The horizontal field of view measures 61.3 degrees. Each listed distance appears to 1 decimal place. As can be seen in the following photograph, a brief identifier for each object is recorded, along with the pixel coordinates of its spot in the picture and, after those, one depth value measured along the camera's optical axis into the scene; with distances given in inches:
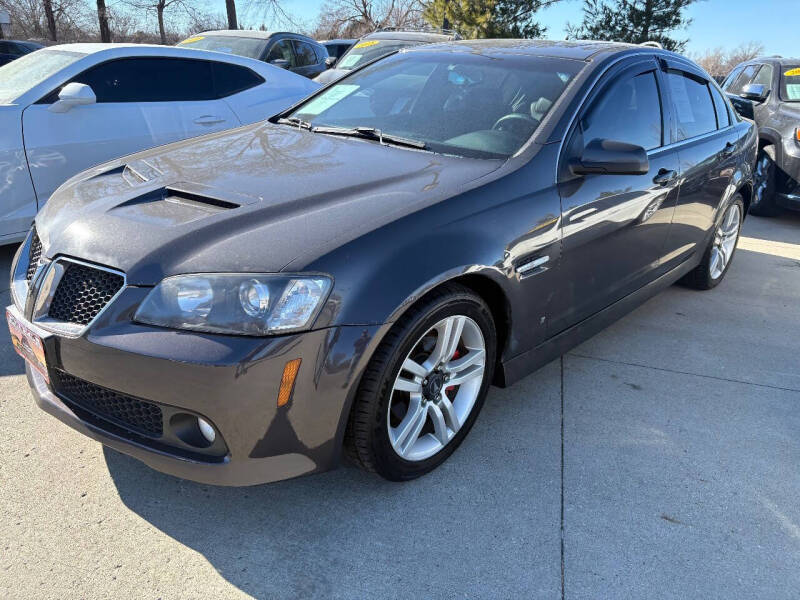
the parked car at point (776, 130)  282.2
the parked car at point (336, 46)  729.6
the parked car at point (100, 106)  174.7
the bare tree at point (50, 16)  1074.1
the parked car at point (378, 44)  396.2
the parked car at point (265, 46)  349.7
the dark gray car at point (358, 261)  79.7
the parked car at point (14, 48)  532.6
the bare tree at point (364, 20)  1518.2
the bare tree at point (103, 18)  1099.3
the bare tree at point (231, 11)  1006.4
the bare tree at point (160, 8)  1223.5
